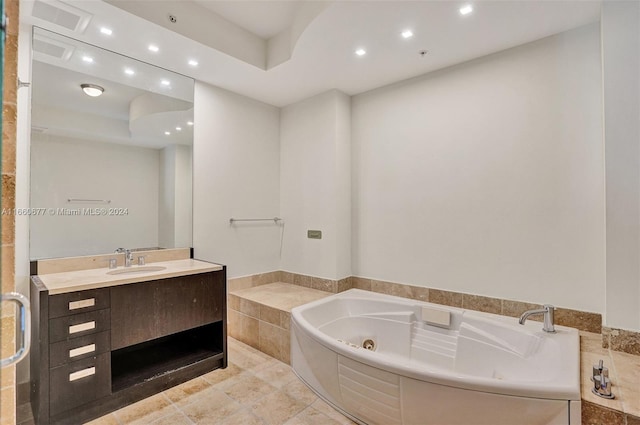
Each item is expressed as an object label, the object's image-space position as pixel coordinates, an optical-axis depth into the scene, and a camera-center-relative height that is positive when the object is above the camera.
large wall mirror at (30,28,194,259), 2.21 +0.49
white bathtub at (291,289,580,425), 1.47 -0.88
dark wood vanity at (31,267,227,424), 1.79 -0.79
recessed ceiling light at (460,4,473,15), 1.94 +1.24
